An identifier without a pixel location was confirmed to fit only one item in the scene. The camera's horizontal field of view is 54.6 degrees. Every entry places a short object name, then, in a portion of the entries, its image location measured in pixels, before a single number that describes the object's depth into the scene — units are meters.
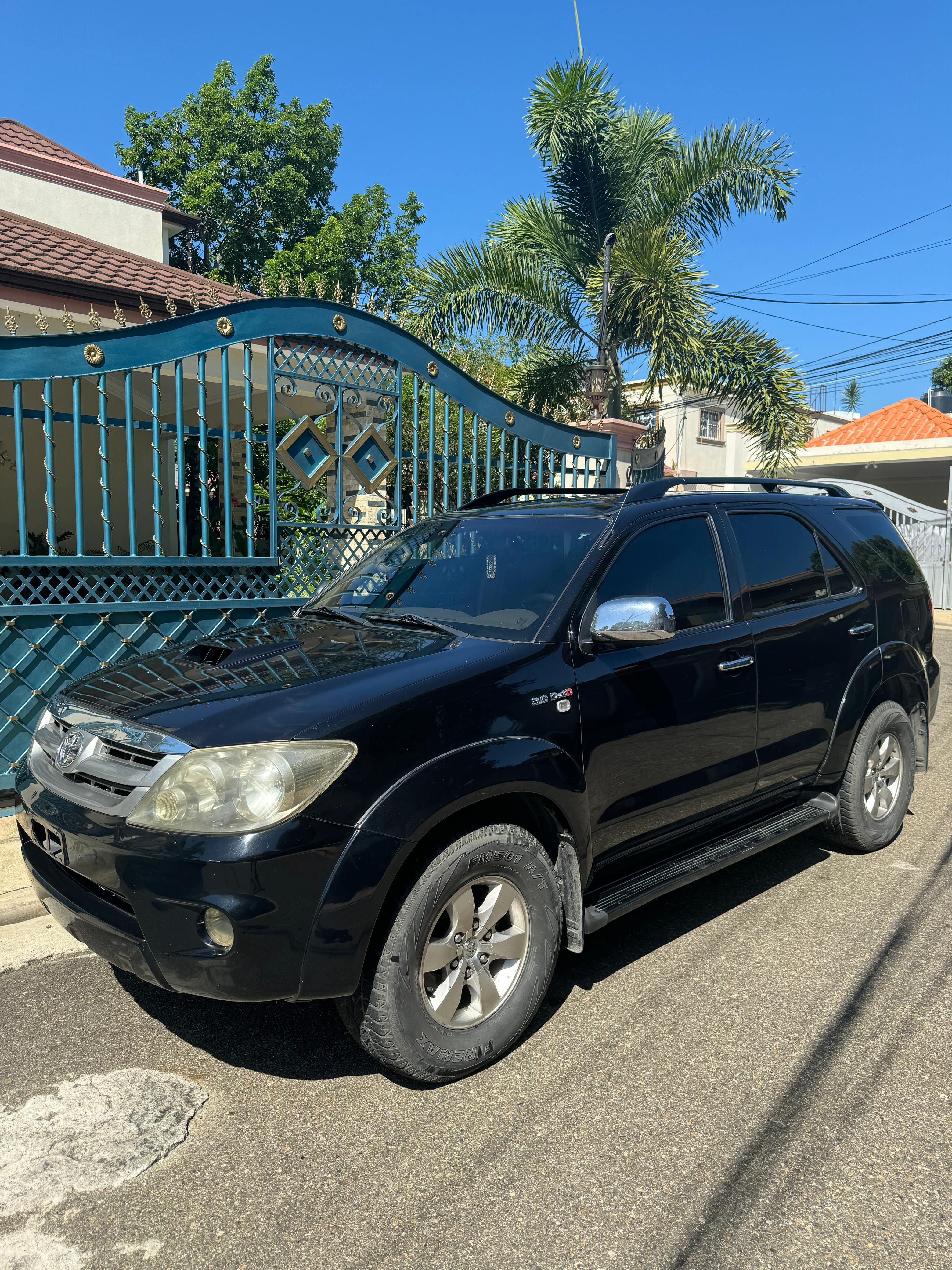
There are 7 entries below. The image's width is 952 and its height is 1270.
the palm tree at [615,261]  13.80
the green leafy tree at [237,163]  31.66
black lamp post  11.77
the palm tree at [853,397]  90.50
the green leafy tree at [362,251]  30.36
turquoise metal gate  5.20
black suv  2.52
